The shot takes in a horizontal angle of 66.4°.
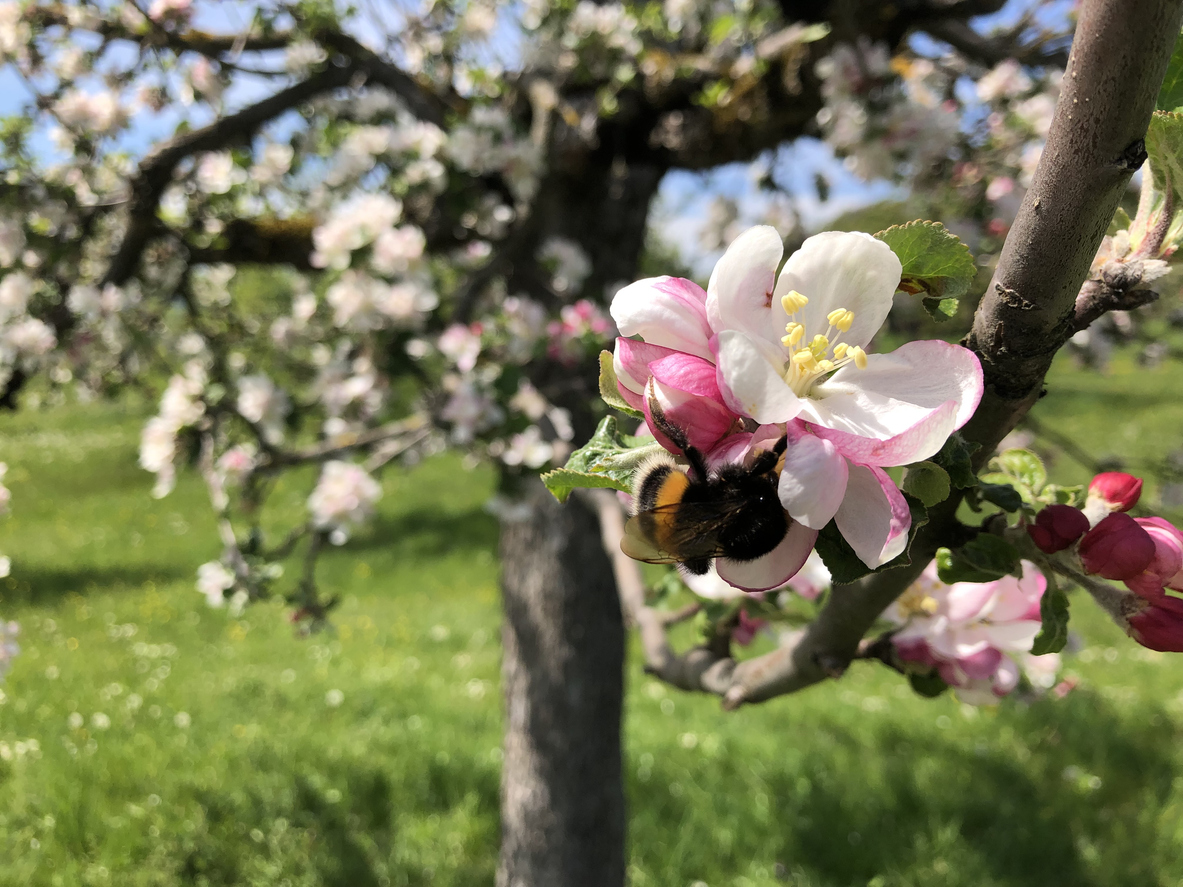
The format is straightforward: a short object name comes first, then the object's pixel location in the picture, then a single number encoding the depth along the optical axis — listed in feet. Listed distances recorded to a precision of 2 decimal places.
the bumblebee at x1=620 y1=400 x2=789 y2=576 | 0.41
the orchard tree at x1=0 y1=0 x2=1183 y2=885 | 0.41
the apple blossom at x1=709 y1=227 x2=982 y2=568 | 0.38
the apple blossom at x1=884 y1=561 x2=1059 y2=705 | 0.64
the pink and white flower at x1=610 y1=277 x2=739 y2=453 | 0.41
